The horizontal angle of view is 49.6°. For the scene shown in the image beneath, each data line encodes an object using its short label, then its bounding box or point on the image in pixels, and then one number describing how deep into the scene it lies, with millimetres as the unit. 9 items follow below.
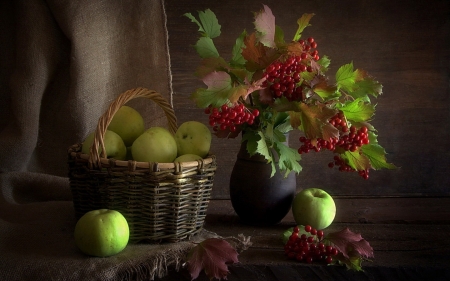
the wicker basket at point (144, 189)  931
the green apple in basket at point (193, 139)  1049
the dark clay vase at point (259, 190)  1110
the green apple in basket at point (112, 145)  1000
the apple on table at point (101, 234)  870
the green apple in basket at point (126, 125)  1077
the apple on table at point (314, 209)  1080
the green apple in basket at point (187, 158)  991
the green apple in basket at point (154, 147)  978
